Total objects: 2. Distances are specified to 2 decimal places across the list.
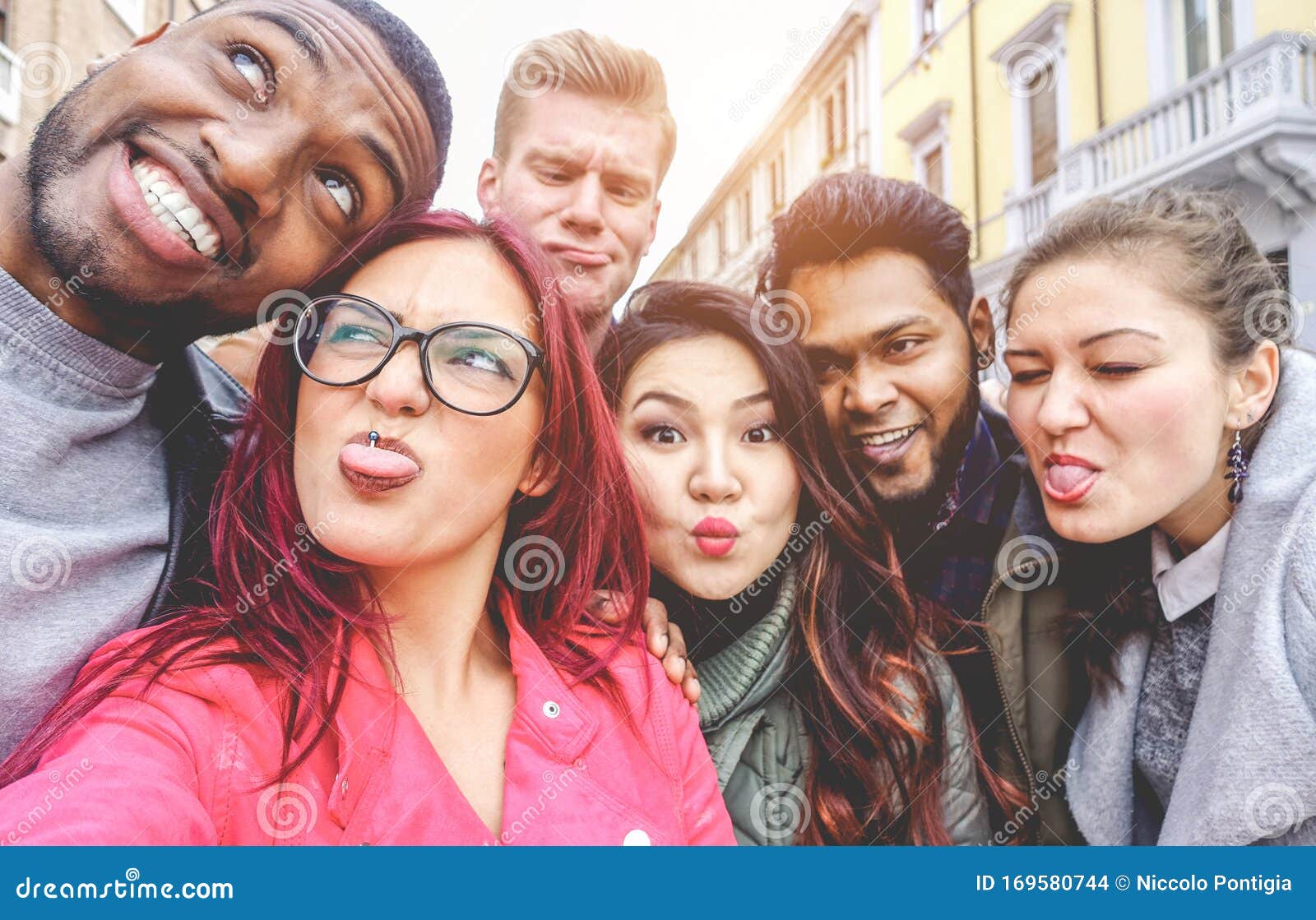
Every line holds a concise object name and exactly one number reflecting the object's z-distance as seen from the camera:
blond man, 0.65
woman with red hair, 0.52
